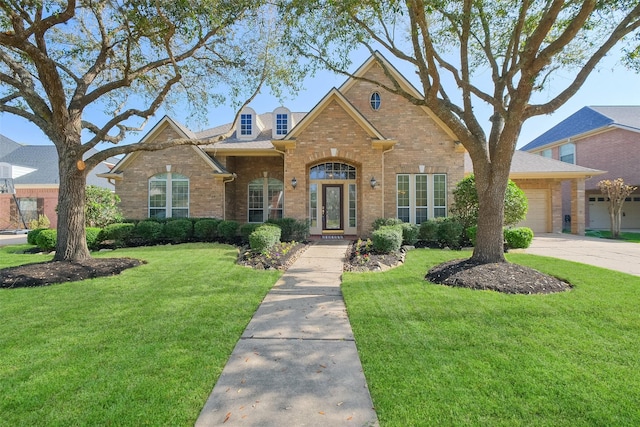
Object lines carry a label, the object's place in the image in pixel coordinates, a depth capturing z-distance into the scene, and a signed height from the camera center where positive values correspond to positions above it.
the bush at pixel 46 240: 11.09 -0.76
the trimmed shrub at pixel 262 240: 9.03 -0.67
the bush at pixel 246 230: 12.48 -0.52
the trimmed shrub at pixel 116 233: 11.86 -0.58
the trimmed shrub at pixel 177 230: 12.71 -0.50
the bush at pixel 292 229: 12.45 -0.49
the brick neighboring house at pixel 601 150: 21.14 +4.66
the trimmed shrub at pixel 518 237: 10.96 -0.76
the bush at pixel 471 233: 11.20 -0.63
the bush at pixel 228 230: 12.96 -0.53
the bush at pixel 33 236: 11.71 -0.66
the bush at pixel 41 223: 20.16 -0.30
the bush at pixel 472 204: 11.48 +0.41
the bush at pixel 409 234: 11.81 -0.68
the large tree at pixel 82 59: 7.24 +4.12
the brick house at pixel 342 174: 14.32 +1.94
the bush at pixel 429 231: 11.90 -0.58
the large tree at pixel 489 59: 6.44 +3.40
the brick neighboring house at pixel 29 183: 22.72 +2.66
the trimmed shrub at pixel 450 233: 11.61 -0.64
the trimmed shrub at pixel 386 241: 9.36 -0.73
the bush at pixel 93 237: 11.28 -0.66
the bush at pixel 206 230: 13.05 -0.52
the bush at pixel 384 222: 12.71 -0.25
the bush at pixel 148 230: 12.42 -0.50
